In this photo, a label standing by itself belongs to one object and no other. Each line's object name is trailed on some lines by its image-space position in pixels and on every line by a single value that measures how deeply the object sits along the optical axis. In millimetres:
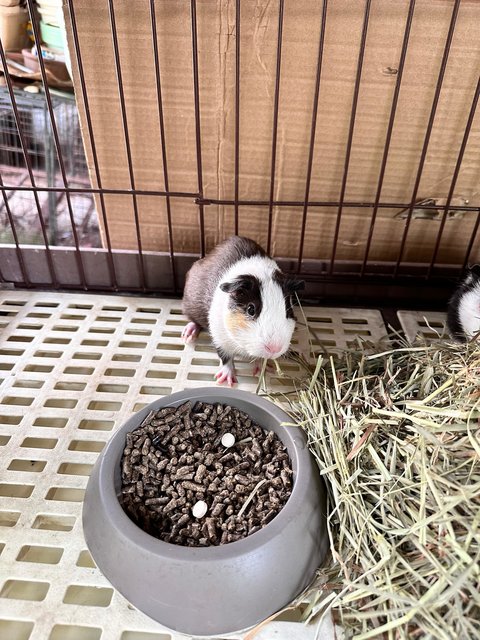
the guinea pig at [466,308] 408
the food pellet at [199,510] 283
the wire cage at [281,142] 390
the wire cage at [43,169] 683
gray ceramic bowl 245
